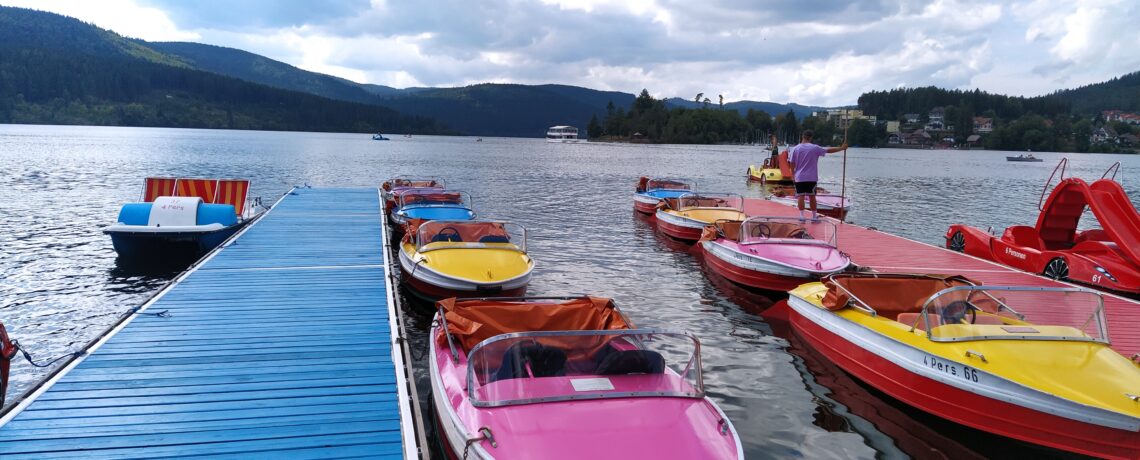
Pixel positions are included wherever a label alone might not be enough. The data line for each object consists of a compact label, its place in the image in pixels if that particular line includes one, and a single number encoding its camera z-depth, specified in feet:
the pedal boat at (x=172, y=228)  57.32
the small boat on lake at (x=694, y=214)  75.66
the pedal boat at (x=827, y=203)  98.17
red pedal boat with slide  47.67
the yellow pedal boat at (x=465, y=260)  42.16
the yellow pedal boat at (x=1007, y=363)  23.06
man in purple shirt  64.85
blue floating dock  19.84
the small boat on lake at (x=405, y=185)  93.93
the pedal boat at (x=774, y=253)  47.57
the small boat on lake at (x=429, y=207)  70.38
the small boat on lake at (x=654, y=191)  102.68
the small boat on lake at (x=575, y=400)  17.80
